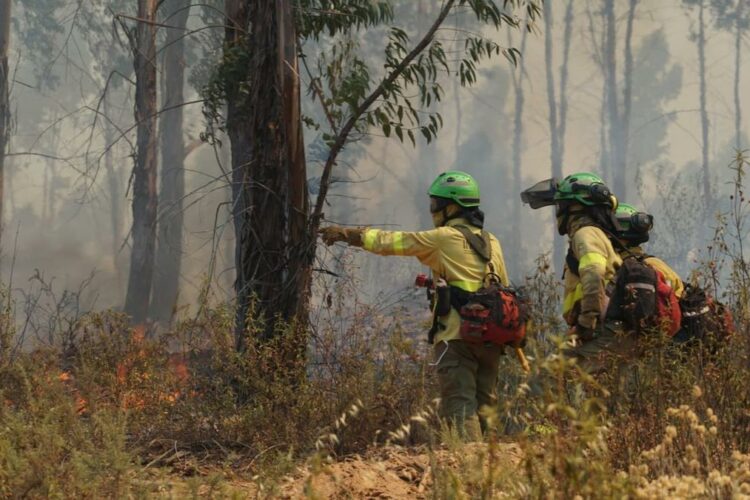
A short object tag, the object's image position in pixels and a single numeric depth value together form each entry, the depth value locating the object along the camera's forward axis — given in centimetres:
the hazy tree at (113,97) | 3794
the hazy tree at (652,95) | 5397
